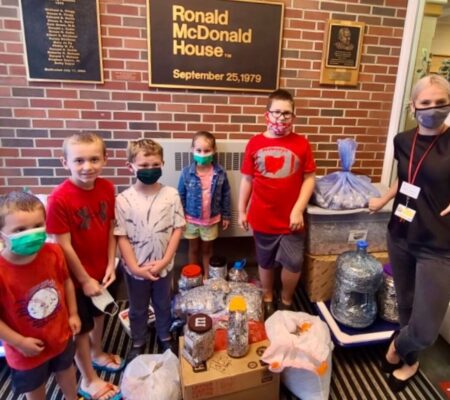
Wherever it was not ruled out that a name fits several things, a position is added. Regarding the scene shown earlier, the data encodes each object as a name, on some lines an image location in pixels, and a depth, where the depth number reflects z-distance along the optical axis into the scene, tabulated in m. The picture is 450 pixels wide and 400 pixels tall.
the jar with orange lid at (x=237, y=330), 1.39
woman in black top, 1.25
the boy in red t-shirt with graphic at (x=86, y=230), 1.27
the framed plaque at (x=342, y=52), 2.26
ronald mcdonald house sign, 2.08
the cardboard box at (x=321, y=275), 2.02
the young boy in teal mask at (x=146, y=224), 1.47
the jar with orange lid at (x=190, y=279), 2.10
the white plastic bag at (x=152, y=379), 1.38
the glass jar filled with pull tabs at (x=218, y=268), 2.26
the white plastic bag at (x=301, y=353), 1.38
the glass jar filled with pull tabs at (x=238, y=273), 2.26
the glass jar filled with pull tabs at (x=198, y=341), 1.36
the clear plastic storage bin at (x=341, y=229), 1.99
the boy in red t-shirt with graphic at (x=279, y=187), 1.78
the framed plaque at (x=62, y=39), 1.95
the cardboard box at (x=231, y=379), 1.31
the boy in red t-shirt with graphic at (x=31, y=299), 1.01
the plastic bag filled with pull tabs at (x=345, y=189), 1.94
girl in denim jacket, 2.10
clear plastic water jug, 1.83
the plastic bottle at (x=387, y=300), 1.86
